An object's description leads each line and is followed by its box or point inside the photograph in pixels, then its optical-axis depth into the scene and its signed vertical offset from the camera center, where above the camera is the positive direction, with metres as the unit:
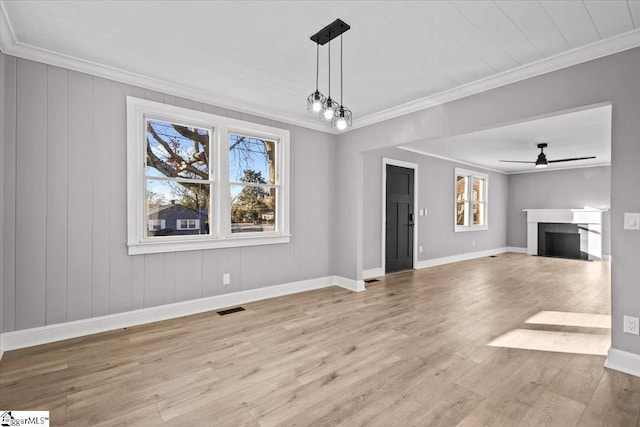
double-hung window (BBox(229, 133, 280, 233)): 4.06 +0.41
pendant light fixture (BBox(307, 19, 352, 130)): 2.31 +0.95
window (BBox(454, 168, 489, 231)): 7.84 +0.35
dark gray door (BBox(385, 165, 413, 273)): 6.08 -0.15
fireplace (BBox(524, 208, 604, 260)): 7.99 -0.57
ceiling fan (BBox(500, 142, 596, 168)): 5.84 +1.08
